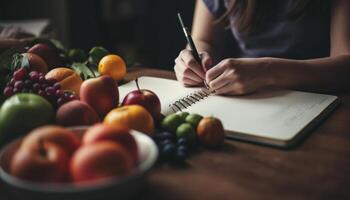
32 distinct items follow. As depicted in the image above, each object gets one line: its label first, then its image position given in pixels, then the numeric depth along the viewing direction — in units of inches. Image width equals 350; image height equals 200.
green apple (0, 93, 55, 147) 21.1
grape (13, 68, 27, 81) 27.4
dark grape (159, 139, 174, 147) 22.3
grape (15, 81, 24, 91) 26.1
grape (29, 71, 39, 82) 26.8
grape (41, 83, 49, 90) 26.1
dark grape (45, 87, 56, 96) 25.5
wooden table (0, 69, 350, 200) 19.0
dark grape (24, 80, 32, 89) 26.2
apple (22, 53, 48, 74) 33.6
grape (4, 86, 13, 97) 26.3
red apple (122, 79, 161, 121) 26.4
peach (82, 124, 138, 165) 17.6
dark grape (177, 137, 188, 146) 22.8
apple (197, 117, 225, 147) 23.5
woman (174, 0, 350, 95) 32.4
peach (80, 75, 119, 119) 26.5
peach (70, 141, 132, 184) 16.0
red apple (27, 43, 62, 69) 37.5
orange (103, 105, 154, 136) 22.9
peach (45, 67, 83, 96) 30.8
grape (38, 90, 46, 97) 25.3
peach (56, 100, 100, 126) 23.0
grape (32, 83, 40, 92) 25.9
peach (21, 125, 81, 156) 17.1
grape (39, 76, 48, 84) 26.7
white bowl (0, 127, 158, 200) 15.4
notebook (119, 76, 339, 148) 24.6
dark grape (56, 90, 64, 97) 25.8
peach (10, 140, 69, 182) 16.0
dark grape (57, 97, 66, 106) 25.3
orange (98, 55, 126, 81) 37.4
